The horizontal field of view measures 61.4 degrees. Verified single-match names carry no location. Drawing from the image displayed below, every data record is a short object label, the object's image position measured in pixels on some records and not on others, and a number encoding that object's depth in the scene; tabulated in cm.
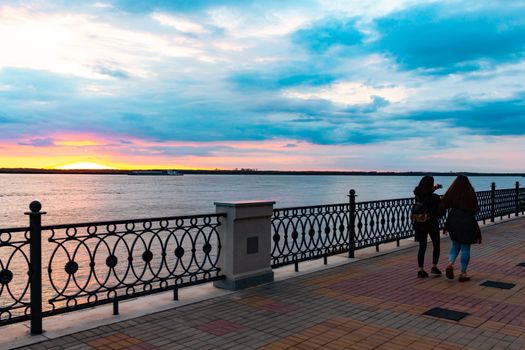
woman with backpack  827
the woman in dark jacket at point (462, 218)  791
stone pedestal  741
